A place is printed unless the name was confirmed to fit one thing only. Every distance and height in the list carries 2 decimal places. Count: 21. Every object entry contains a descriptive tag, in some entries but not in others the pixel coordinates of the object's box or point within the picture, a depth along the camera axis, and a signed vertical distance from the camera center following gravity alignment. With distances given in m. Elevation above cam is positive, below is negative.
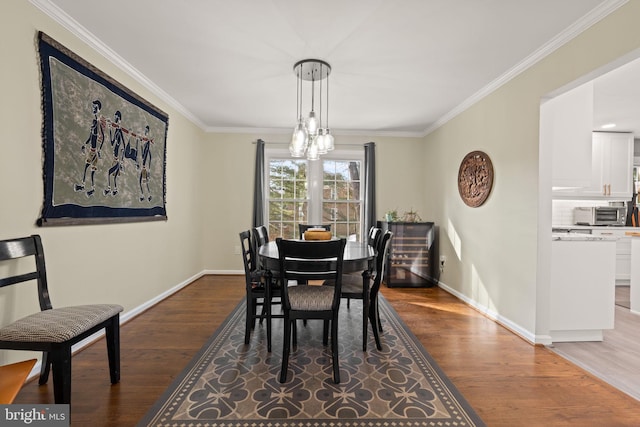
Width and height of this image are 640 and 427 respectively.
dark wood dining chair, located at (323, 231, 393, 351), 2.44 -0.62
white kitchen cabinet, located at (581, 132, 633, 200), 4.95 +0.85
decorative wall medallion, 3.51 +0.46
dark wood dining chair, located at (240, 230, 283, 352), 2.42 -0.65
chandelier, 2.83 +0.82
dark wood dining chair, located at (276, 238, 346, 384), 2.03 -0.44
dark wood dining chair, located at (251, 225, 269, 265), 3.17 -0.26
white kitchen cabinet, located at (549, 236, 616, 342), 2.81 -0.62
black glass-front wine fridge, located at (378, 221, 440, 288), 4.71 -0.60
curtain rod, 5.38 +1.22
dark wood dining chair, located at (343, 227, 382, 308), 3.16 -0.25
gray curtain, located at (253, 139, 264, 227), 5.23 +0.46
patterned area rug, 1.71 -1.11
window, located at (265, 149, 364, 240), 5.51 +0.39
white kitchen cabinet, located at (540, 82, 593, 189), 2.87 +0.74
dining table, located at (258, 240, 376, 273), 2.33 -0.35
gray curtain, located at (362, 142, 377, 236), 5.35 +0.48
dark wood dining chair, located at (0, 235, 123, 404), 1.57 -0.62
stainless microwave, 4.96 +0.05
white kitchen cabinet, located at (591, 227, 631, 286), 4.87 -0.57
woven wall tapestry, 2.22 +0.57
